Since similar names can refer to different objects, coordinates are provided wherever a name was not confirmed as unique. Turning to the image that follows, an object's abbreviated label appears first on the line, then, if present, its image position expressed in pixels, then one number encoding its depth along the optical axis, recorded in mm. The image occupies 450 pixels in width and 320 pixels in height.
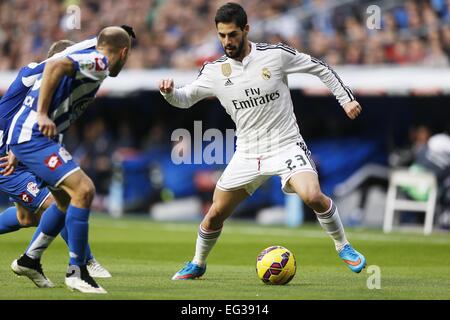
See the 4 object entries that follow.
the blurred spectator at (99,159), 26594
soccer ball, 10336
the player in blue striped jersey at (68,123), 8969
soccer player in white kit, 10523
